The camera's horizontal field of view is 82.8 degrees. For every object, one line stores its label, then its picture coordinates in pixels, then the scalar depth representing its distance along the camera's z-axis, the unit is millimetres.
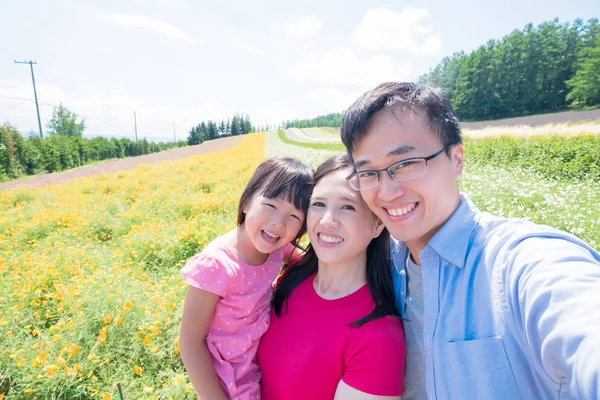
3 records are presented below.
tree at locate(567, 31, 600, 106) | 39250
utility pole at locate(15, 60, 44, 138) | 33419
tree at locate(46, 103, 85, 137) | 54406
